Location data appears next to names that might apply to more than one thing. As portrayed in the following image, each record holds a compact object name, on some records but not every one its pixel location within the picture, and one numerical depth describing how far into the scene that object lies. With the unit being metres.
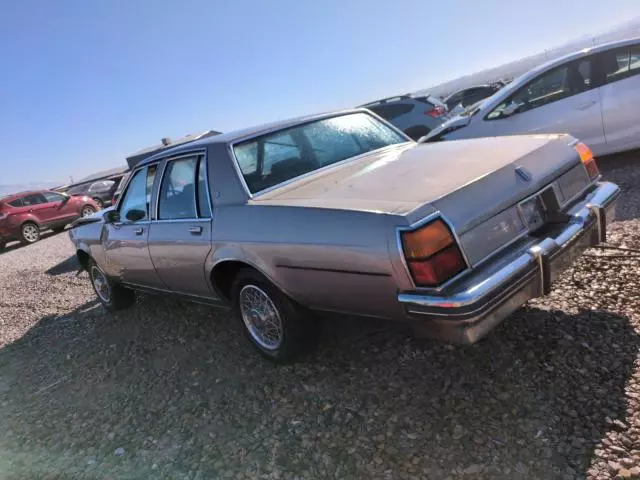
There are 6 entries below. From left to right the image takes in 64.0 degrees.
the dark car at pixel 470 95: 21.03
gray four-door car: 2.43
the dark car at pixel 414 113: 11.48
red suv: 15.46
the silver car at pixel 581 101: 6.33
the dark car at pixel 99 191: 20.47
